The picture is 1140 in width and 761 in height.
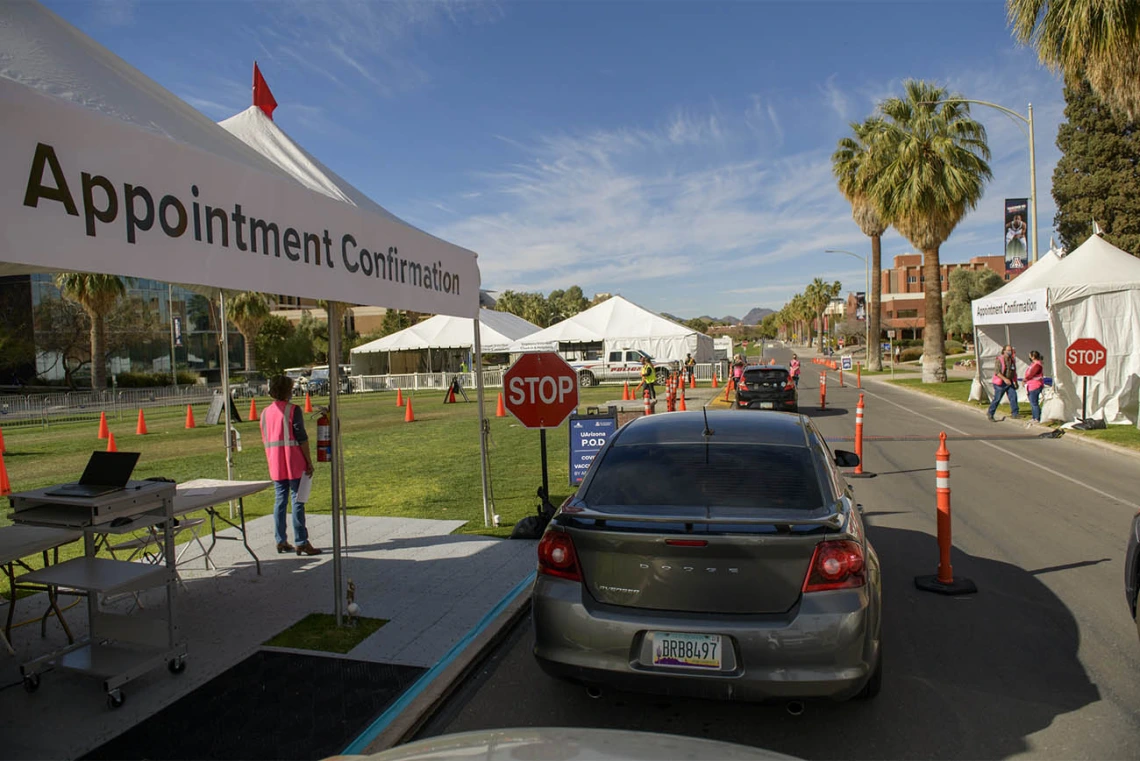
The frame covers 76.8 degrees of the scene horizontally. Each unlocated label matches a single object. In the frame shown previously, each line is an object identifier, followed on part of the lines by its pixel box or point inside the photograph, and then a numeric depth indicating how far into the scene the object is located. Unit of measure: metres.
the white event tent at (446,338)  44.62
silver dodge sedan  3.33
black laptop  4.57
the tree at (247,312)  42.69
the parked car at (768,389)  20.44
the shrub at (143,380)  48.86
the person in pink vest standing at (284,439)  6.90
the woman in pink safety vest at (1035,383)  16.78
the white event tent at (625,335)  41.25
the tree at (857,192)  41.98
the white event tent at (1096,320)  16.73
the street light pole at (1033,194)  21.64
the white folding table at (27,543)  4.24
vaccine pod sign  9.43
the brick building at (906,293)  110.44
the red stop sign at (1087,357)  15.40
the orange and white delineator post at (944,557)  5.66
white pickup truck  39.81
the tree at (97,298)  27.77
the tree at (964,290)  77.38
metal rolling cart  4.19
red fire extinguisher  5.88
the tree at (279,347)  53.03
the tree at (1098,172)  34.62
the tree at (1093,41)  14.48
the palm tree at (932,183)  31.02
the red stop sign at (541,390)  7.94
